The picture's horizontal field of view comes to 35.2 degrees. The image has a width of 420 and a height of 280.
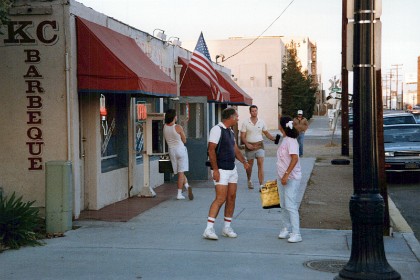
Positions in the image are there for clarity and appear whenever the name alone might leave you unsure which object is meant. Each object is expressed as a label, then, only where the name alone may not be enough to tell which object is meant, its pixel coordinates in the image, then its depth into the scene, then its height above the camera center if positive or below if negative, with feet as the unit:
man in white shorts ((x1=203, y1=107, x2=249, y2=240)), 29.32 -2.53
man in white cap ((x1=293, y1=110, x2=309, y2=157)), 73.04 -1.28
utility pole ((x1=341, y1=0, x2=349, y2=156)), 84.79 +1.38
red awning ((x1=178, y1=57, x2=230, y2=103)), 55.16 +2.23
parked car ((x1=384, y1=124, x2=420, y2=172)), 54.29 -3.44
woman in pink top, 29.04 -2.70
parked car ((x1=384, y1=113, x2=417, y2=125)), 89.71 -1.18
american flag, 54.29 +4.00
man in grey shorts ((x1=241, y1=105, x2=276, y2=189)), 47.50 -1.78
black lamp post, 21.04 -1.93
